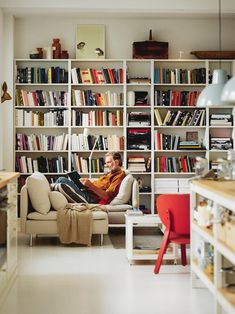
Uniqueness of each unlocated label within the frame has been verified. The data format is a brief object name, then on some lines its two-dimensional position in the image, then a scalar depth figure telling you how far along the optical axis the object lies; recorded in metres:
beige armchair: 7.02
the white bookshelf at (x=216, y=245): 3.69
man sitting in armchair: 7.52
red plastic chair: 5.50
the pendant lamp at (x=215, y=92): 4.97
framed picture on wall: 9.00
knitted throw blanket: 6.96
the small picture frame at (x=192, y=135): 9.26
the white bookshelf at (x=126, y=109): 8.95
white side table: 6.06
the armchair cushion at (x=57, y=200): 7.18
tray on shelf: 8.98
